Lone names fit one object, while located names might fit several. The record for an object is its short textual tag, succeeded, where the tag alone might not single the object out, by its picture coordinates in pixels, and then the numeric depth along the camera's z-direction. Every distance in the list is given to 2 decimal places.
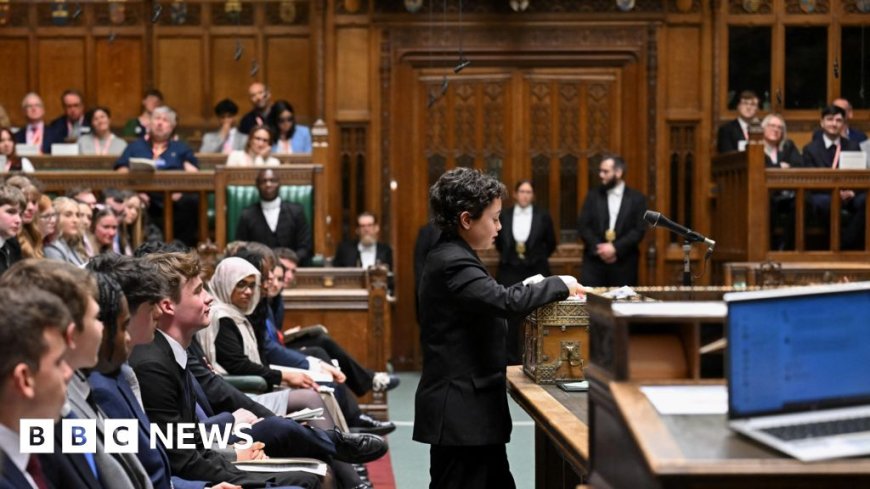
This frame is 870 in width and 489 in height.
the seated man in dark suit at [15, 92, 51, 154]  11.80
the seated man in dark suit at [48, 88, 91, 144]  11.87
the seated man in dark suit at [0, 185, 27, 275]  6.50
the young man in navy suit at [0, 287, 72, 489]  2.38
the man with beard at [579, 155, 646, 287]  11.04
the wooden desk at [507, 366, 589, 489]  3.45
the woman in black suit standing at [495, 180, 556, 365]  11.52
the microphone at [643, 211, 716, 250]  4.56
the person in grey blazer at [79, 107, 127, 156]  11.44
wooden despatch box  4.58
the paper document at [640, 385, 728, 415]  2.68
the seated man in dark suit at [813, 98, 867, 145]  11.50
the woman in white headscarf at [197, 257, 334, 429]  6.39
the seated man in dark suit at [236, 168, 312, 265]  9.94
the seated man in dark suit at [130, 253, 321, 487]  4.17
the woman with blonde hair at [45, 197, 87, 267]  7.77
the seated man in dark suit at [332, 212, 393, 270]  11.34
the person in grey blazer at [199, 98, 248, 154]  11.87
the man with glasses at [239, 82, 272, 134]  11.80
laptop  2.54
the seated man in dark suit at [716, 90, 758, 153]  11.84
